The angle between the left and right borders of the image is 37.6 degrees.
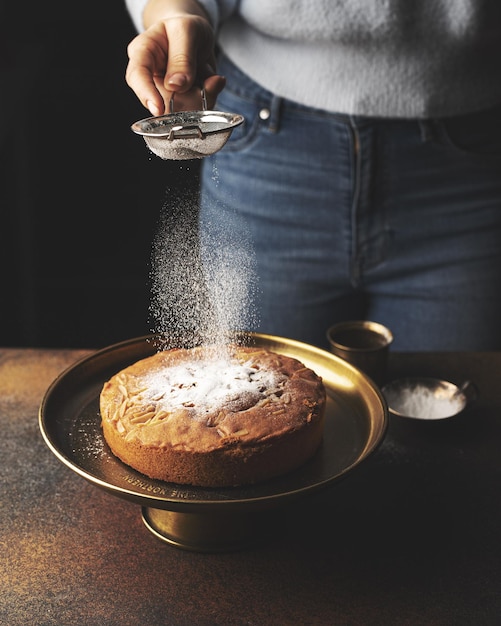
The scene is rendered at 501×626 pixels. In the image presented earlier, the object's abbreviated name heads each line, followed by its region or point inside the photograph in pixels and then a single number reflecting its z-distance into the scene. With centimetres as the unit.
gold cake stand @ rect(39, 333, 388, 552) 93
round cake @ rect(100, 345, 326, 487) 101
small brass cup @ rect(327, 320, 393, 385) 138
